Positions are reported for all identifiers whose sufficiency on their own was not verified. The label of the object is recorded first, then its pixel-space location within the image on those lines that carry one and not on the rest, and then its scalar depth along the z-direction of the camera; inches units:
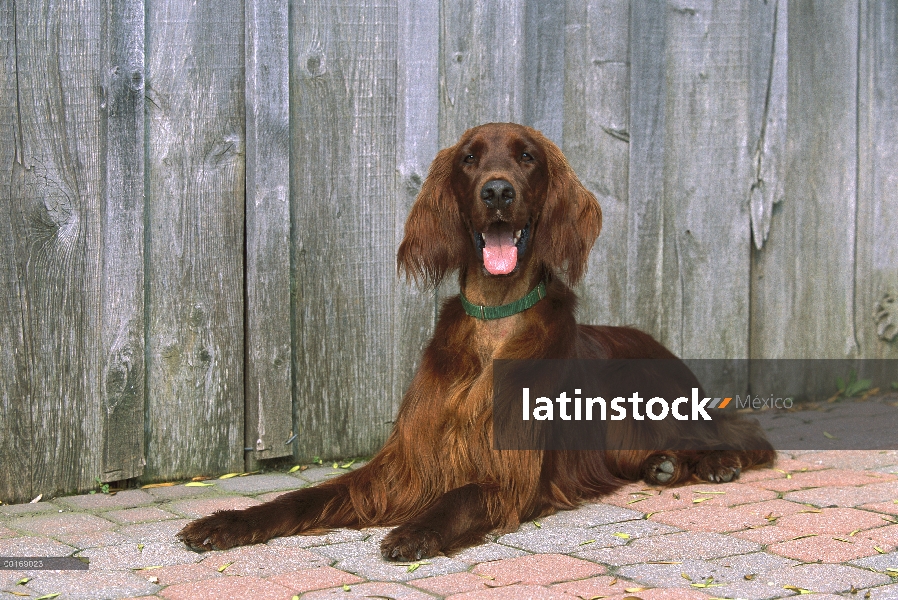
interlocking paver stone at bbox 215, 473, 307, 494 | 155.6
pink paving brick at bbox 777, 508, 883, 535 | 132.8
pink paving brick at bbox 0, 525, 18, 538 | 130.8
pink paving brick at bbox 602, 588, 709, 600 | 107.2
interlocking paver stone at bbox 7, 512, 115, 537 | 133.0
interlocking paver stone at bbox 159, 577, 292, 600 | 108.0
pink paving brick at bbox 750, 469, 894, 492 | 156.4
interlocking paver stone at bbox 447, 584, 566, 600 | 107.2
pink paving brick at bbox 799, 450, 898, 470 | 169.0
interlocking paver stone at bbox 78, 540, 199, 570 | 119.1
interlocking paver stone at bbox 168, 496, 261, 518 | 142.6
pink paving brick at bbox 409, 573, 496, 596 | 110.1
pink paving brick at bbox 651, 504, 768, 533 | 135.5
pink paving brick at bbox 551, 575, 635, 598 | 109.0
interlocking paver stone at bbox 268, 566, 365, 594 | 111.3
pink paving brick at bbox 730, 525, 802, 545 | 128.6
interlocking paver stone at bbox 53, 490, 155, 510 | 145.6
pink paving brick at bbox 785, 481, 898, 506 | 146.6
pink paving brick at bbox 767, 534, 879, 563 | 120.8
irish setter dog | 138.4
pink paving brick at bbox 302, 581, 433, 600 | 107.6
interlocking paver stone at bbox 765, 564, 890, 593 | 110.7
